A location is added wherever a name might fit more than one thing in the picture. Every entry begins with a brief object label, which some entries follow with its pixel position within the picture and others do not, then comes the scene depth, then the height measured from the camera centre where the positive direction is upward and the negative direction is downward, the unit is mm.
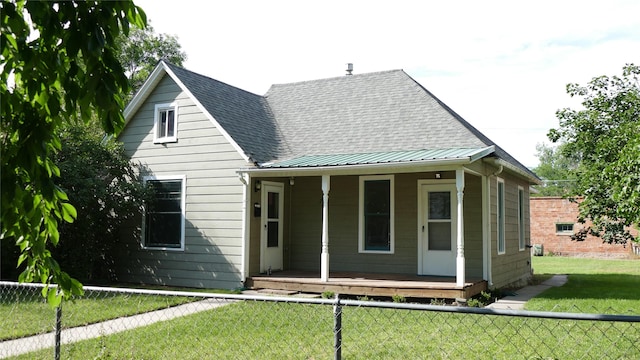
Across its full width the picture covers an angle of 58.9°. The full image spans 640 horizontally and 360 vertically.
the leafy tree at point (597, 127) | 14203 +2969
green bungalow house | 12148 +684
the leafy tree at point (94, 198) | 12219 +599
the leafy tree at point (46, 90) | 2342 +585
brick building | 29580 +153
